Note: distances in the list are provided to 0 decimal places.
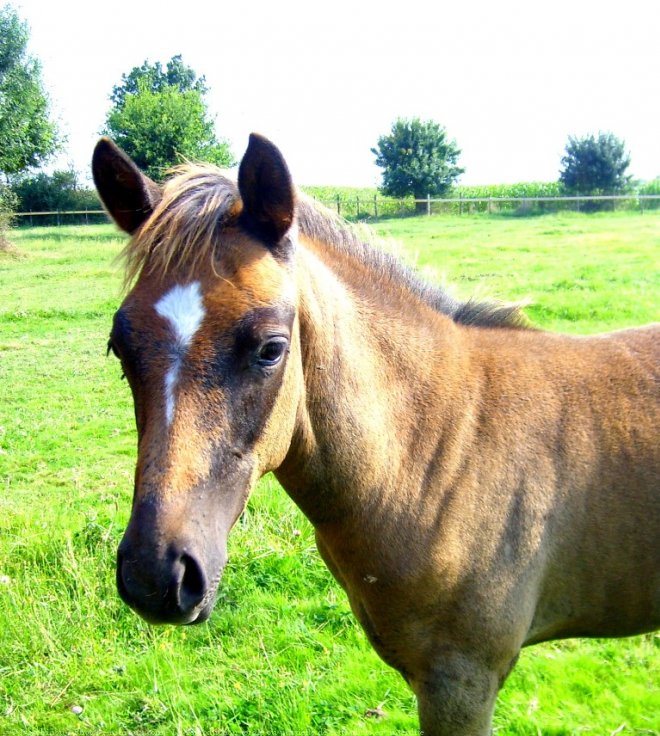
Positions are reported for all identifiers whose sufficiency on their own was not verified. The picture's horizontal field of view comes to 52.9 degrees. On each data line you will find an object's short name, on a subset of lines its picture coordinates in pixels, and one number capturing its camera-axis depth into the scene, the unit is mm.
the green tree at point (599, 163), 42125
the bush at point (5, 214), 25062
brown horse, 1885
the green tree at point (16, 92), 32344
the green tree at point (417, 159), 48875
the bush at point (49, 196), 47312
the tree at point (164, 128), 40250
